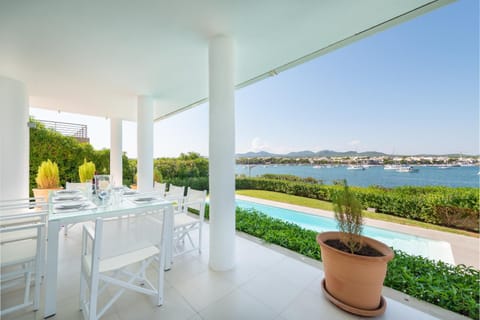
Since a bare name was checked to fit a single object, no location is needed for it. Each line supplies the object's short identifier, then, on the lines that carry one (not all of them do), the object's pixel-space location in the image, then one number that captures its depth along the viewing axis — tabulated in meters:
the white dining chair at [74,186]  3.12
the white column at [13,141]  2.99
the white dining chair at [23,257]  1.38
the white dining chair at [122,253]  1.20
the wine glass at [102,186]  2.13
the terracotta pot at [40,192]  4.10
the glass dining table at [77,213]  1.38
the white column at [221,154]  2.05
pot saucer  1.41
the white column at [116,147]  5.94
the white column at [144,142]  3.99
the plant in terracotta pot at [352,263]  1.42
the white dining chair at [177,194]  2.64
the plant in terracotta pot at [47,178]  4.46
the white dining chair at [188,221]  2.39
